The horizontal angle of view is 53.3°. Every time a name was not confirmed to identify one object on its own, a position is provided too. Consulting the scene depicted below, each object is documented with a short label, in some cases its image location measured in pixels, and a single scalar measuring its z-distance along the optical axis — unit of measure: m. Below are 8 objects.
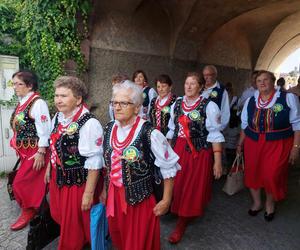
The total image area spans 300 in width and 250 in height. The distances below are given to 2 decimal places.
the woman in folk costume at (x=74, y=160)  2.27
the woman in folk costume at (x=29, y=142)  3.05
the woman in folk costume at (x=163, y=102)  3.92
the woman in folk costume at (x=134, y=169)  1.99
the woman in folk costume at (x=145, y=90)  4.68
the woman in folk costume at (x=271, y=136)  3.32
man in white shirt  3.99
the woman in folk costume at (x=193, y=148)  2.91
